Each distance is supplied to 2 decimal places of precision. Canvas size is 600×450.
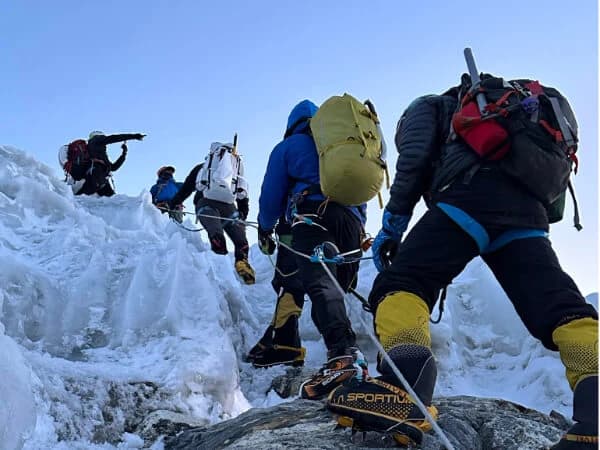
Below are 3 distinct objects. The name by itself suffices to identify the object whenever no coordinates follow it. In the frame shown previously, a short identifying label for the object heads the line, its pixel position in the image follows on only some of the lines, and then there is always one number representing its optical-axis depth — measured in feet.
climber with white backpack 25.44
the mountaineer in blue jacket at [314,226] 12.01
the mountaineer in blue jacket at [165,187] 33.32
